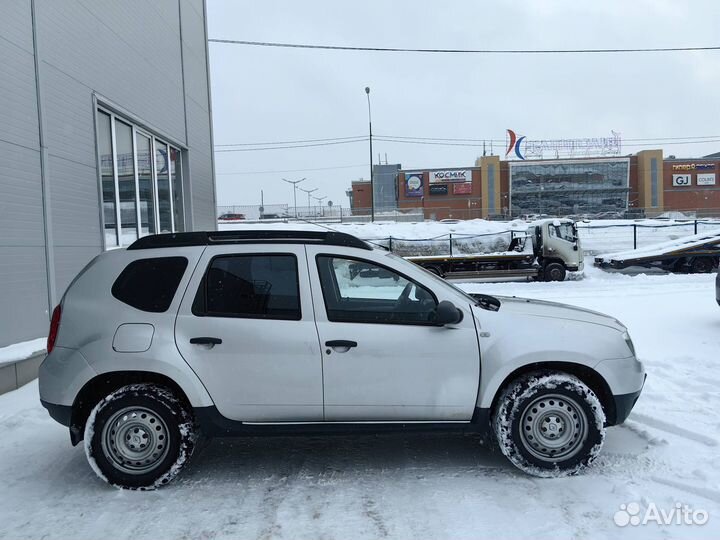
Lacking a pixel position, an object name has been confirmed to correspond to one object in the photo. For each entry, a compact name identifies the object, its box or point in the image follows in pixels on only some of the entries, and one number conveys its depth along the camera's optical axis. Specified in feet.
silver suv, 13.66
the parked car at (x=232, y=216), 189.78
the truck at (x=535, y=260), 67.31
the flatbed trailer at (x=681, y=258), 69.46
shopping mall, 248.32
